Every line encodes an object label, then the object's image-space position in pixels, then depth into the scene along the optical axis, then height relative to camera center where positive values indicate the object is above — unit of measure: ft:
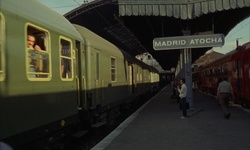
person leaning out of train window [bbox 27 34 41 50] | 23.38 +2.60
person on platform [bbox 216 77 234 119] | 49.85 -1.28
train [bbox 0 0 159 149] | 20.53 +0.64
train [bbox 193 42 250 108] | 60.03 +2.09
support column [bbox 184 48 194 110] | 59.88 +0.94
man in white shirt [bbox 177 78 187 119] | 51.32 -1.46
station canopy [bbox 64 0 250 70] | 54.90 +10.33
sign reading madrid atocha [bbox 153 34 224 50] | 52.85 +5.35
